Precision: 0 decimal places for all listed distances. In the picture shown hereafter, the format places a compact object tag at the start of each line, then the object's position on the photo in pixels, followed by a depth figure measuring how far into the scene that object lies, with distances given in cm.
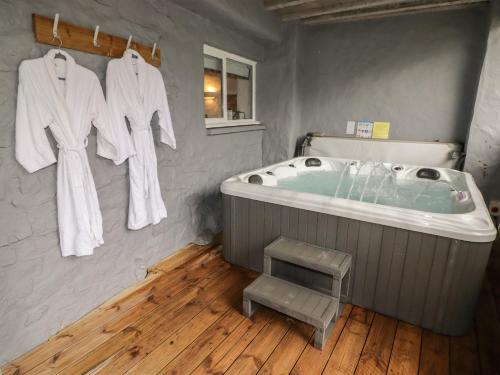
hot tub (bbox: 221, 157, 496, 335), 141
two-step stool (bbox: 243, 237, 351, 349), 141
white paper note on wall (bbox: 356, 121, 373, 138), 332
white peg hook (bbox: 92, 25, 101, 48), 153
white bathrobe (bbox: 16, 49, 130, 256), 130
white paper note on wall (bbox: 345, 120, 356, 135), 341
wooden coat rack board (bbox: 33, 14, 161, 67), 132
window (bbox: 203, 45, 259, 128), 272
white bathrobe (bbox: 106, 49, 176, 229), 167
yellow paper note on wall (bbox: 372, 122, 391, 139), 323
